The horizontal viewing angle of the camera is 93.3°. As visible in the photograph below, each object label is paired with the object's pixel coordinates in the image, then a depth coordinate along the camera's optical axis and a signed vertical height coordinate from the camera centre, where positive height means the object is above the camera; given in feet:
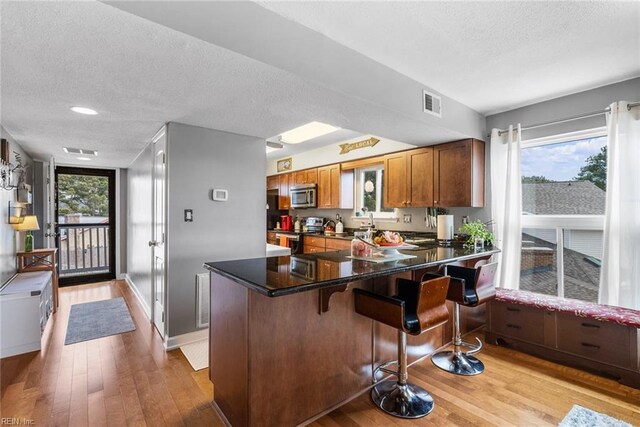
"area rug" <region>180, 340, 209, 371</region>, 8.58 -4.43
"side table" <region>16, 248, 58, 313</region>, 12.30 -2.28
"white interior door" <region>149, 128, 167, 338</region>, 10.10 -0.77
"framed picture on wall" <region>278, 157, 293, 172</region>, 21.40 +3.27
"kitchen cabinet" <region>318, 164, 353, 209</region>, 17.40 +1.26
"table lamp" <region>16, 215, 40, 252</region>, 11.74 -0.72
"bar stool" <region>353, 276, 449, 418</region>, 6.05 -2.25
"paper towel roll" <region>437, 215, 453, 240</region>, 11.62 -0.67
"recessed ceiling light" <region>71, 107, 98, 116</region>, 8.33 +2.78
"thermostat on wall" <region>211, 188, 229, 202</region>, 10.49 +0.51
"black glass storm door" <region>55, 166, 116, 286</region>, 18.13 -0.94
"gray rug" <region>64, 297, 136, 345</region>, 10.57 -4.40
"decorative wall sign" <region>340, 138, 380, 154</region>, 15.26 +3.45
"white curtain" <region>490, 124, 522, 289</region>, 10.82 +0.29
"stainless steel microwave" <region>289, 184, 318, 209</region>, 18.94 +0.89
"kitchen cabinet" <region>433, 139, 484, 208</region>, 11.51 +1.41
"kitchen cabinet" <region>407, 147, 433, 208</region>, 12.67 +1.39
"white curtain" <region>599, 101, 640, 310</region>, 8.49 -0.09
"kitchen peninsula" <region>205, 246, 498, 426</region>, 5.49 -2.64
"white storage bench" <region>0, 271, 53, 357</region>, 9.04 -3.38
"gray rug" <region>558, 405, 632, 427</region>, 6.14 -4.36
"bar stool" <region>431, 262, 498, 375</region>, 7.99 -2.37
